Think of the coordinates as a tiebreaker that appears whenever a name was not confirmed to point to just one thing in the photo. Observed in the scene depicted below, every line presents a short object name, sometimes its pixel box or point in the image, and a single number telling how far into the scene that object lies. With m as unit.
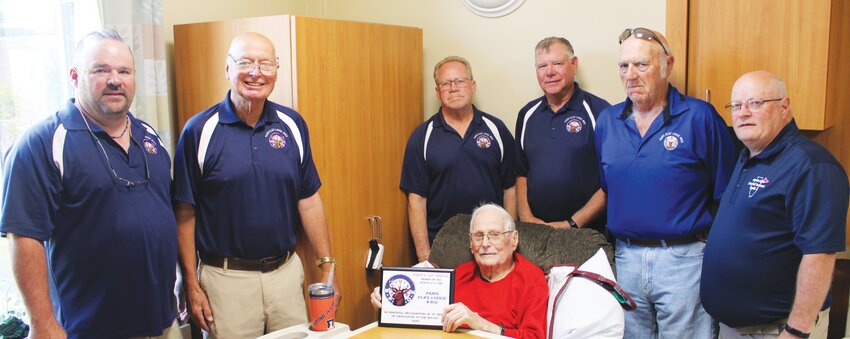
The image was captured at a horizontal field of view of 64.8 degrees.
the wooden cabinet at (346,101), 2.84
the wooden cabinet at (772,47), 2.46
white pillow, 2.25
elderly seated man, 2.34
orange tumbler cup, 2.12
